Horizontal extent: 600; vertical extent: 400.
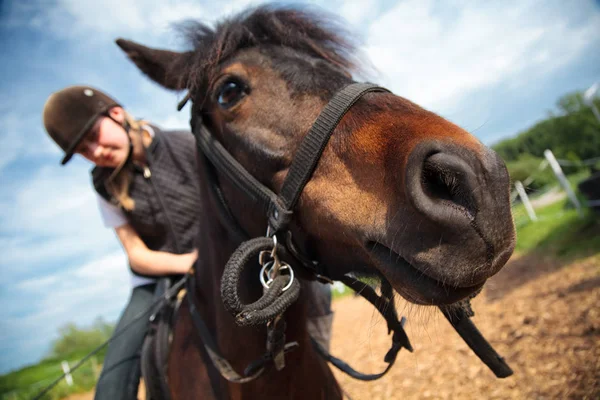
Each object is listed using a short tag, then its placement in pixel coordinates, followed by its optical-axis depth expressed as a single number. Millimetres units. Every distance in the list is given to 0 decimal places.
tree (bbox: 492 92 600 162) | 25406
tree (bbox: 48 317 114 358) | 35406
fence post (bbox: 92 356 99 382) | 14580
